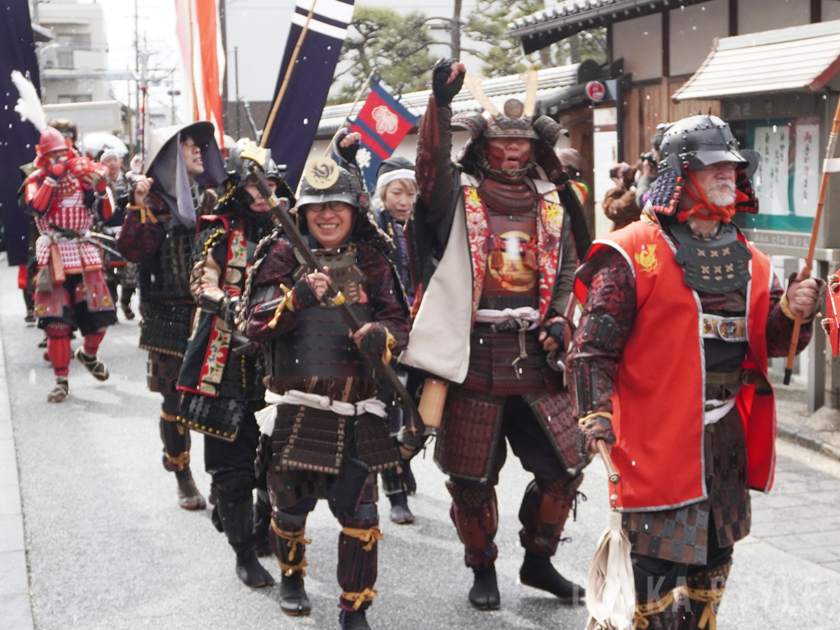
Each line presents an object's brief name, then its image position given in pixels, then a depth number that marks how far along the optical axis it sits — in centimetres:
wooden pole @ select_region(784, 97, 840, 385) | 322
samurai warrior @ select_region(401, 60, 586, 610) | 448
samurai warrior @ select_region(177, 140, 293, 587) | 498
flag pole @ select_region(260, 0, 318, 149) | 545
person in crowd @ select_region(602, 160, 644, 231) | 877
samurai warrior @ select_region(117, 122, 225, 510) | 570
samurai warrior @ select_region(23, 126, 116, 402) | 950
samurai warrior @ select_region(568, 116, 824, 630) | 345
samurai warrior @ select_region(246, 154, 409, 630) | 428
